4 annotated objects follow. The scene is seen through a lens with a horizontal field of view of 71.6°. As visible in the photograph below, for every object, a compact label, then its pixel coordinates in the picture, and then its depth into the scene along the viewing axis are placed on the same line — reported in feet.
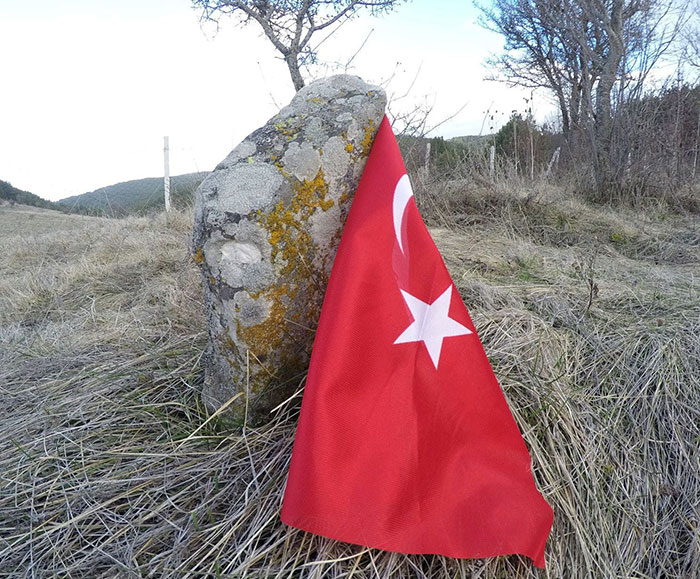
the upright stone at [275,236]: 4.51
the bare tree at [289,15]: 21.84
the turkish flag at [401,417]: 3.66
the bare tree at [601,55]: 21.36
